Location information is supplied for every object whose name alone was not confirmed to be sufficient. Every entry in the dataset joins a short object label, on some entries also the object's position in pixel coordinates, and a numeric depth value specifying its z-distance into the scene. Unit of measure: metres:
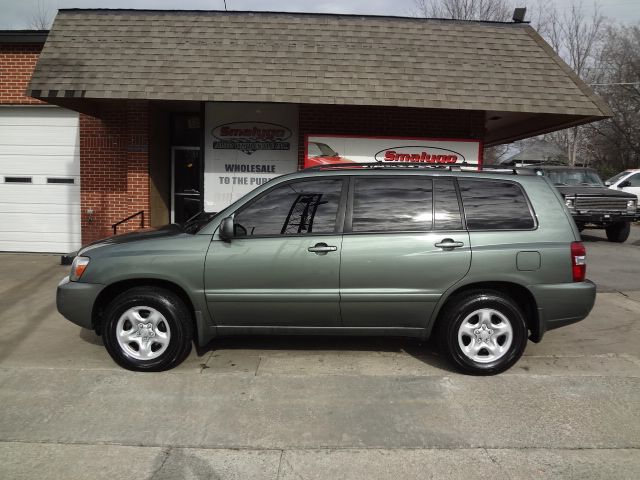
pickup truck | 13.52
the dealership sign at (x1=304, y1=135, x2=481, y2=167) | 8.89
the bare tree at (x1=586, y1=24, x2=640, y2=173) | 32.41
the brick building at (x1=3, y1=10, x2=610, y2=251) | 8.09
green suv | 4.42
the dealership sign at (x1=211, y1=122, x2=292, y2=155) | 9.26
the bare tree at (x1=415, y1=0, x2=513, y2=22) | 28.41
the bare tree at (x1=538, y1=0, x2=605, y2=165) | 34.34
